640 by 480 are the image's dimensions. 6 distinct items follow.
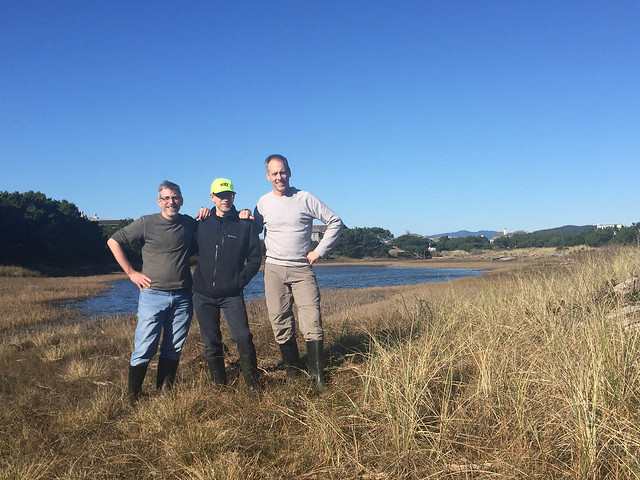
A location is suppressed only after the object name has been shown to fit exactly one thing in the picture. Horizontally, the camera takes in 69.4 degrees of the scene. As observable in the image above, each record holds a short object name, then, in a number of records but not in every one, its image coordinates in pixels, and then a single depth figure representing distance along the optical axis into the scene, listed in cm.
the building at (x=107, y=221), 9784
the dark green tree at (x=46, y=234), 4242
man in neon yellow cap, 410
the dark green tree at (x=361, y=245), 8419
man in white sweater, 413
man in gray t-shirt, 405
